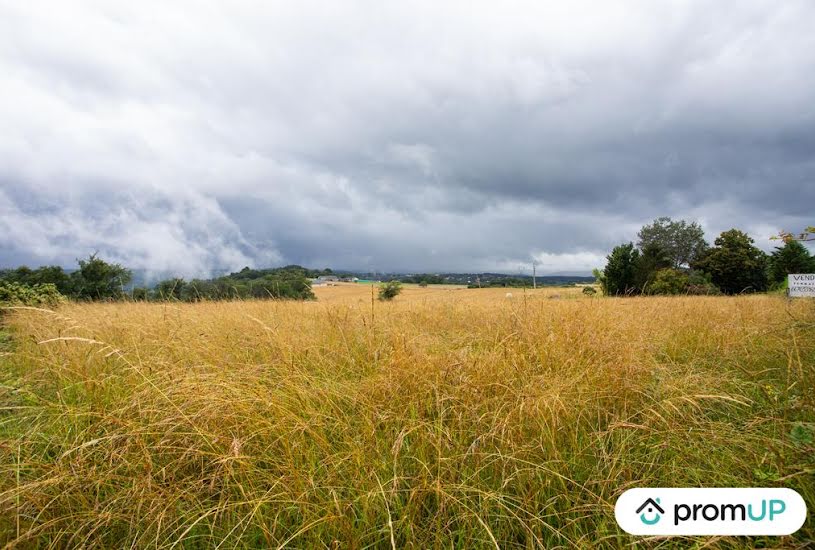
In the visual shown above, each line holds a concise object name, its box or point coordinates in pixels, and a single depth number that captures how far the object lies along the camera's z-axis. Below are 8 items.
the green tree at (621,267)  33.16
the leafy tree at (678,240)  50.12
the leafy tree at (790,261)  32.92
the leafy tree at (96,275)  18.05
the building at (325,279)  43.94
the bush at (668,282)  28.76
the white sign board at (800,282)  13.16
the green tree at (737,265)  41.56
